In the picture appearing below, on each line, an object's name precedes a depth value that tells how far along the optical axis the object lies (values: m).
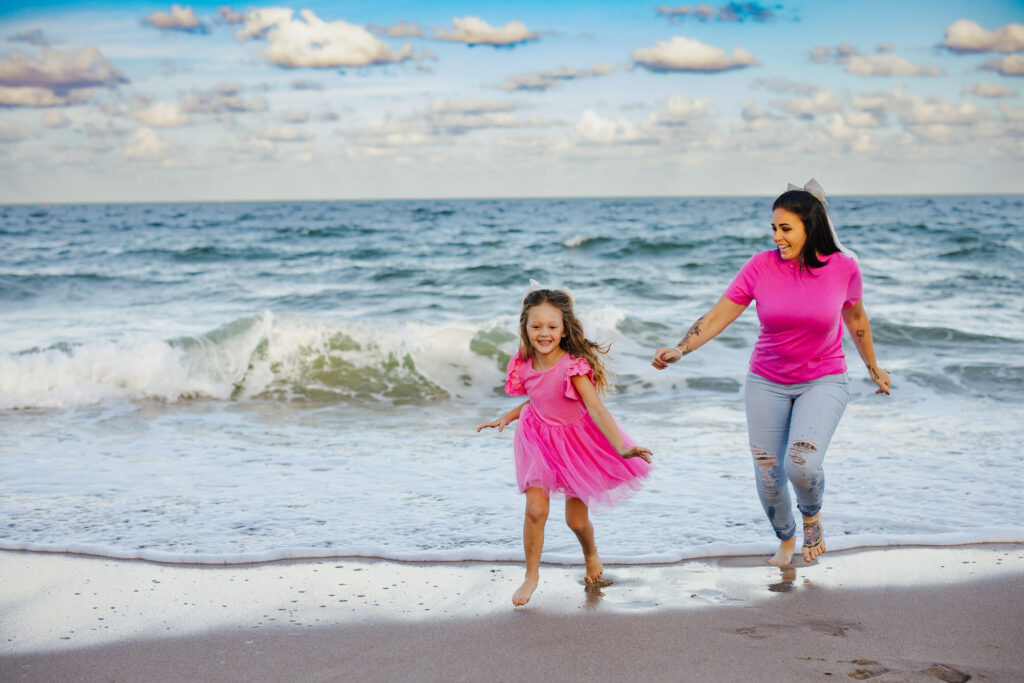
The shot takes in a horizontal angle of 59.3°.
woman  3.93
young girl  3.94
